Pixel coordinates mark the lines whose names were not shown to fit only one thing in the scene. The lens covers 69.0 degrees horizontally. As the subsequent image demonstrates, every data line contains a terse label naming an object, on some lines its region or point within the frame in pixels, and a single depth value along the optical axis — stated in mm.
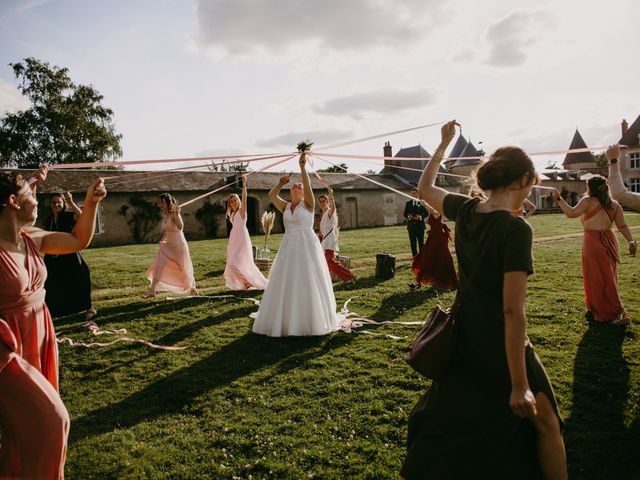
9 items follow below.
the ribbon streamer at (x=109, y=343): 6653
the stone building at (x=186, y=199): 29766
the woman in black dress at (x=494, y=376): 2293
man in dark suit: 13855
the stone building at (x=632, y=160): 50344
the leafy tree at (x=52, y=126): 34875
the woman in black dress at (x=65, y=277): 7910
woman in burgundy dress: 10273
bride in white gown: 6902
